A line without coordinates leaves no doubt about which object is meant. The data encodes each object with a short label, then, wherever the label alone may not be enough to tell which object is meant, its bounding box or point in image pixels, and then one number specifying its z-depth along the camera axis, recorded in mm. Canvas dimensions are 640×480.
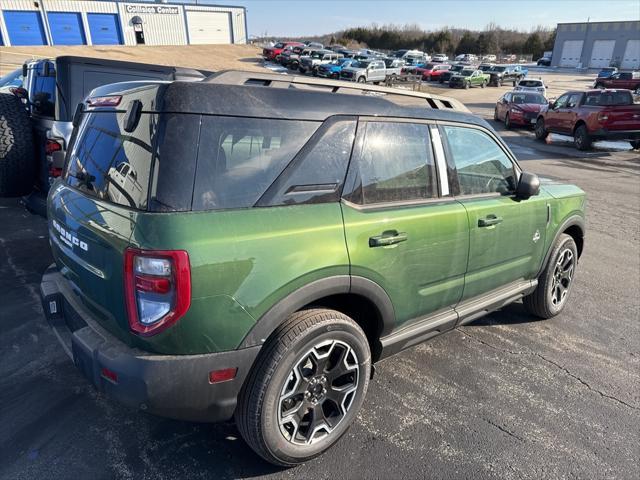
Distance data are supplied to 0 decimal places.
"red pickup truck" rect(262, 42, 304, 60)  51062
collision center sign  53469
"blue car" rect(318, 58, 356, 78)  36119
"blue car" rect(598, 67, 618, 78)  41334
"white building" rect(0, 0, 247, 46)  44656
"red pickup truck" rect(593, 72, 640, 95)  36609
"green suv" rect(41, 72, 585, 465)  1916
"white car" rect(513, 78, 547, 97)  28242
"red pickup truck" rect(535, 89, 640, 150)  13922
